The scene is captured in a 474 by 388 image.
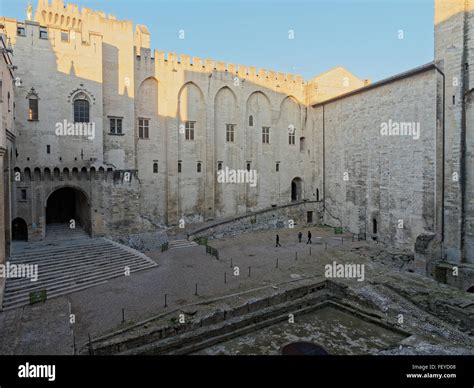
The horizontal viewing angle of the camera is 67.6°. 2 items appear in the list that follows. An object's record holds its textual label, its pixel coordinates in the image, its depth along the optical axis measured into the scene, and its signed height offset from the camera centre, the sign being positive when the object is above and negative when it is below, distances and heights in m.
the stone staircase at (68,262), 16.52 -4.51
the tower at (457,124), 21.36 +3.59
